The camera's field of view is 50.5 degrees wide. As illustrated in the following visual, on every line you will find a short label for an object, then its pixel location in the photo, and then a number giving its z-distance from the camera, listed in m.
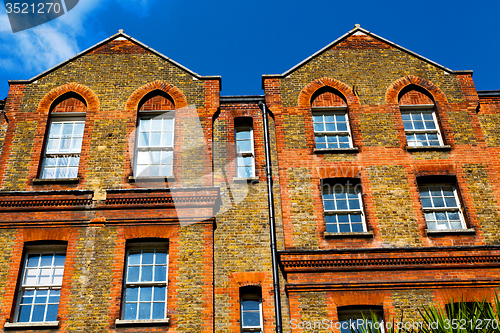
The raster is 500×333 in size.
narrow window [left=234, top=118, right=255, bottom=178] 15.95
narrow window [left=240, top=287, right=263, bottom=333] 13.44
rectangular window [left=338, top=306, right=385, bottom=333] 13.44
